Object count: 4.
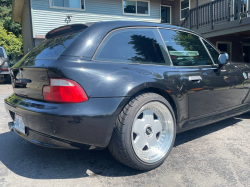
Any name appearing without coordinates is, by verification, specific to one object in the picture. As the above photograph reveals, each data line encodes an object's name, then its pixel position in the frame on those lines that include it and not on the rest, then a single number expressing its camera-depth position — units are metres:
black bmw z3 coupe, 2.18
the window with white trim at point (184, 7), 15.72
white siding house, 12.84
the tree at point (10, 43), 18.25
